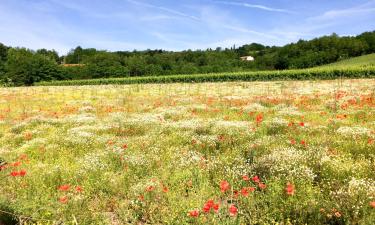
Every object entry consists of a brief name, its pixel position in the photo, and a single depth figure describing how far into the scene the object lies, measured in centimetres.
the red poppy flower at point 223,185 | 498
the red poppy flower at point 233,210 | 426
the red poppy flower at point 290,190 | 481
